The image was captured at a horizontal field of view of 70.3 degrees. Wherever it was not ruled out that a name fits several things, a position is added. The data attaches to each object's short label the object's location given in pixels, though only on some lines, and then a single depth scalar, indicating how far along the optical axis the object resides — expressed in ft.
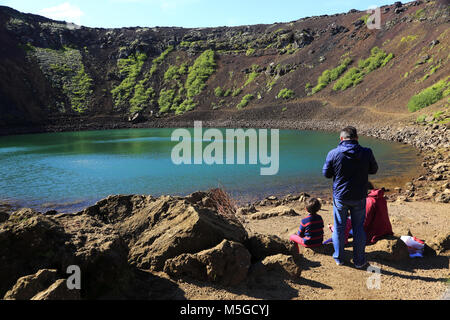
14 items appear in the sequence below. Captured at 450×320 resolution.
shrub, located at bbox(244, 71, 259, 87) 215.10
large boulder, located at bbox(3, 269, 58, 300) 9.93
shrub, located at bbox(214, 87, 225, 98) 216.29
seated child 18.31
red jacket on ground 17.97
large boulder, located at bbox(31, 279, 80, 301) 9.68
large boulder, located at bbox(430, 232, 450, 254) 17.94
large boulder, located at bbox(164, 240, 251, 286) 13.51
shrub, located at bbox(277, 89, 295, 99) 185.78
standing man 15.10
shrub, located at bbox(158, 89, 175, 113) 218.59
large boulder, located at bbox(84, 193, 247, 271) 14.40
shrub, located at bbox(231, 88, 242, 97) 210.59
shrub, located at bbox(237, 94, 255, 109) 196.13
